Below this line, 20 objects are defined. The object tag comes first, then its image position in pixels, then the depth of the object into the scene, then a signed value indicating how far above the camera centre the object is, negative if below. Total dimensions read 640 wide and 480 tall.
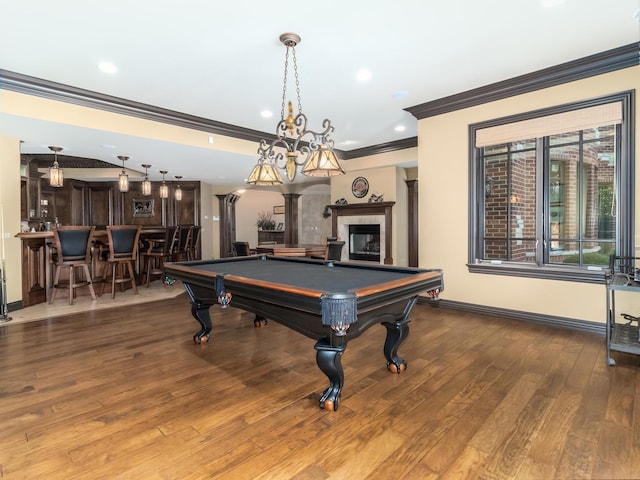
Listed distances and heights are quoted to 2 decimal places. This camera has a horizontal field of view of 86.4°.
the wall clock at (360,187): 7.18 +1.02
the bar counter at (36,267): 4.78 -0.43
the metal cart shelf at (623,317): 2.62 -0.76
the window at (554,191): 3.39 +0.48
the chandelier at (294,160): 2.90 +0.66
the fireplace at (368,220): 6.79 +0.31
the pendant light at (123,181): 6.12 +1.01
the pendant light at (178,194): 8.10 +1.01
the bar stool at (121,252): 5.37 -0.25
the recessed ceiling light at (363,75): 3.62 +1.74
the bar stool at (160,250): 6.43 -0.26
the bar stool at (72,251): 4.84 -0.20
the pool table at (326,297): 1.91 -0.39
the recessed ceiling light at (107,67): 3.41 +1.73
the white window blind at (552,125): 3.38 +1.18
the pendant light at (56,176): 4.99 +0.90
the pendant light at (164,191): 7.37 +0.98
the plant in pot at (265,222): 12.71 +0.50
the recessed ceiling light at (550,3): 2.55 +1.74
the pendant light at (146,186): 6.76 +1.01
